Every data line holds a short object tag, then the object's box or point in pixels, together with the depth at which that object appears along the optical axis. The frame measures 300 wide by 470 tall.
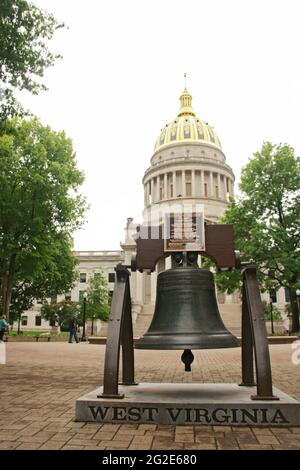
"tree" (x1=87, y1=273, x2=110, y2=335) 46.72
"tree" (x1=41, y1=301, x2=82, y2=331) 54.63
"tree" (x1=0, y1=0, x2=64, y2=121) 11.50
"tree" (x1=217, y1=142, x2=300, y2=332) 26.62
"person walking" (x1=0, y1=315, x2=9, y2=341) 21.12
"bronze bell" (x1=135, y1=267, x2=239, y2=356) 4.61
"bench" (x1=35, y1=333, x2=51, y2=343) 27.74
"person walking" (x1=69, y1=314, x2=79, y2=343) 26.90
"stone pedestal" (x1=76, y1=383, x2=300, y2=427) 4.16
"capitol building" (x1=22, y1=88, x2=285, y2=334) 72.81
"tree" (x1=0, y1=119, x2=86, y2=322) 24.48
